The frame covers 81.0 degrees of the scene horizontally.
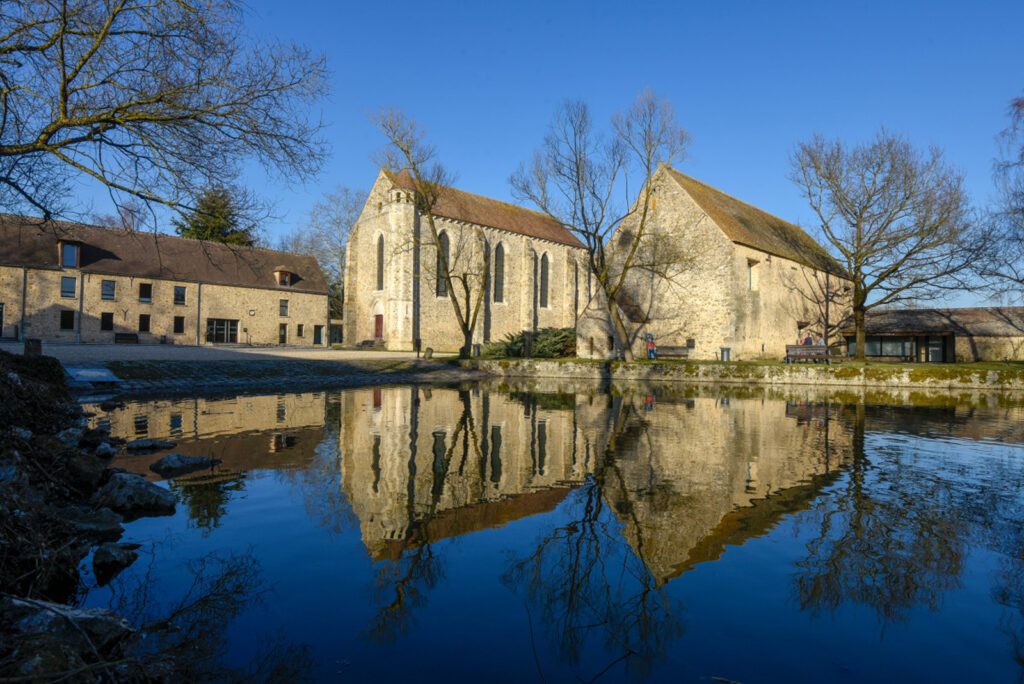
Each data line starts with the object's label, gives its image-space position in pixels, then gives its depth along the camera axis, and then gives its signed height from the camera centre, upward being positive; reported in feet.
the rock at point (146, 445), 26.97 -4.11
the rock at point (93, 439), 25.87 -3.73
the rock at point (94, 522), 15.81 -4.54
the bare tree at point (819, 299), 128.47 +12.74
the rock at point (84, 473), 19.26 -3.84
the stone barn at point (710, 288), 109.91 +13.28
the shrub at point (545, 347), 115.96 +1.71
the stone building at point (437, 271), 138.21 +21.78
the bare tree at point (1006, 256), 76.29 +14.14
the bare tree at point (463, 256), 141.90 +24.60
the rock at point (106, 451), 24.67 -4.00
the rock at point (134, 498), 18.28 -4.42
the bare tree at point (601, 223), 94.27 +21.33
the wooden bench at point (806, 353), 90.63 +0.45
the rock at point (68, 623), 9.36 -4.28
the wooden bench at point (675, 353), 102.42 +0.49
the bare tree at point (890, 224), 96.89 +21.56
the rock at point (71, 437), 22.94 -3.30
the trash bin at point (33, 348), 48.06 +0.59
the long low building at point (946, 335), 128.57 +4.60
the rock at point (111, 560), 13.56 -4.82
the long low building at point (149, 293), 118.83 +13.97
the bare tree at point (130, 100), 30.30 +13.47
